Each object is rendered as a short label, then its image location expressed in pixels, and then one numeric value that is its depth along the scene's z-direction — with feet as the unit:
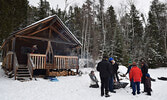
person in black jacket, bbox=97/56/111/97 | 17.72
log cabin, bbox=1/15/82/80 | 32.75
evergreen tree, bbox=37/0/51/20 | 75.81
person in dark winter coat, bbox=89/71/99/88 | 24.06
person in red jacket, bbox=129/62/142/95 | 19.55
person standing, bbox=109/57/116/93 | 20.47
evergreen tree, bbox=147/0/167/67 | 67.05
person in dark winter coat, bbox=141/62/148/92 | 21.93
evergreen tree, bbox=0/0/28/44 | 38.45
